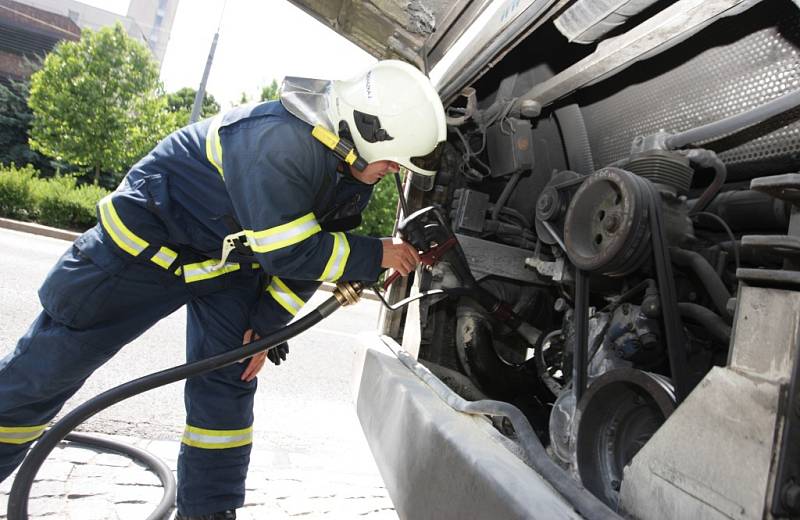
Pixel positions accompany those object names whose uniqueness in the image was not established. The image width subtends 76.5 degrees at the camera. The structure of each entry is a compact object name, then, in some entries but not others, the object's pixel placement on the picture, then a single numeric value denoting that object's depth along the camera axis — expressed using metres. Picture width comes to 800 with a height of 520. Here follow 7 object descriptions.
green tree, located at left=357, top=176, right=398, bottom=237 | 15.73
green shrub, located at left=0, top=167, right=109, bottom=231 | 11.05
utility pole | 13.13
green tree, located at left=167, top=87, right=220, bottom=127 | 24.68
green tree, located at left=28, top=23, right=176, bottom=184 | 14.24
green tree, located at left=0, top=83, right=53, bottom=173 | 21.50
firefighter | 1.79
